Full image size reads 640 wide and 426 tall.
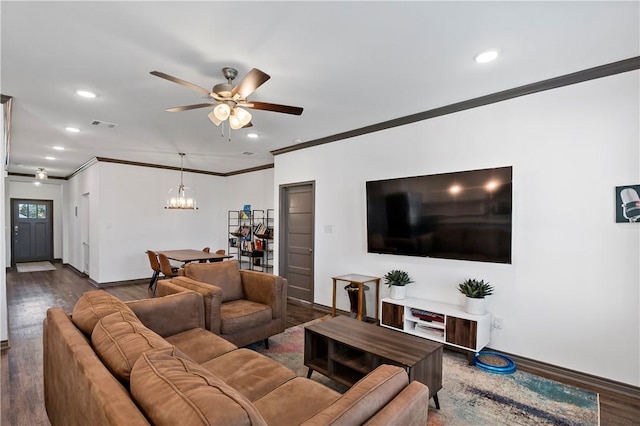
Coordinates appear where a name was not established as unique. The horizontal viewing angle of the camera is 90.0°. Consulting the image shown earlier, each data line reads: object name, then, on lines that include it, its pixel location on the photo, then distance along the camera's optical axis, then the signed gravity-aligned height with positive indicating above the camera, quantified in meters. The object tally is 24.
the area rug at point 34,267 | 8.46 -1.44
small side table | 4.09 -0.91
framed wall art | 2.54 +0.05
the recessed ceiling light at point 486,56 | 2.46 +1.22
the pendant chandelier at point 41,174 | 7.76 +1.00
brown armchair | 2.95 -0.91
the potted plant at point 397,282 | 3.74 -0.84
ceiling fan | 2.41 +0.90
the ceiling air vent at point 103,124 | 4.20 +1.21
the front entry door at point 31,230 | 9.54 -0.47
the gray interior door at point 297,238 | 5.27 -0.43
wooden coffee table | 2.20 -1.01
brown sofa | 0.96 -0.64
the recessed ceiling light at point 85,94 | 3.21 +1.23
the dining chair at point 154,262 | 5.91 -0.90
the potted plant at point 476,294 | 3.14 -0.83
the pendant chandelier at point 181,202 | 6.11 +0.22
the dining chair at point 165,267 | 5.55 -0.93
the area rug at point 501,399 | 2.26 -1.47
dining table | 5.64 -0.80
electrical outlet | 3.21 -1.12
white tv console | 3.07 -1.15
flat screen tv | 3.13 -0.04
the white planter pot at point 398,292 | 3.73 -0.94
